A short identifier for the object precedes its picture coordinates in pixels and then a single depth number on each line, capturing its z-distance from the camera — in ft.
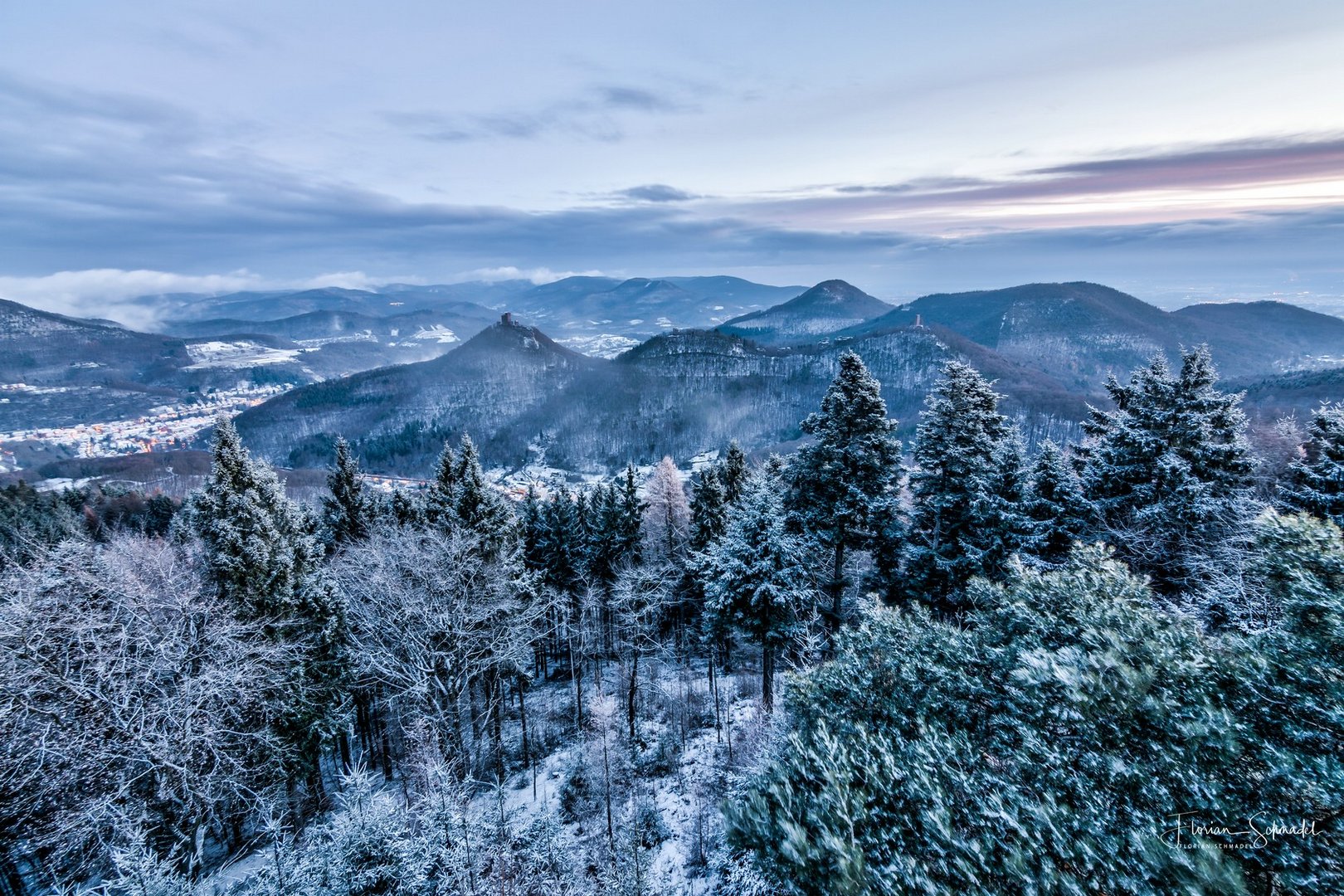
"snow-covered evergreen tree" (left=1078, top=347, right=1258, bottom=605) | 56.18
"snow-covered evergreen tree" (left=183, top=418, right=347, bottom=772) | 62.44
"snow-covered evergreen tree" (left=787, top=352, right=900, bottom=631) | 70.74
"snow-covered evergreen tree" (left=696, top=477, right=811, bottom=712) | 68.44
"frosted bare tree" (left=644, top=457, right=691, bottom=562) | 116.78
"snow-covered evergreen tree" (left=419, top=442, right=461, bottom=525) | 89.86
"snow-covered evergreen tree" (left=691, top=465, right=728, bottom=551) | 105.09
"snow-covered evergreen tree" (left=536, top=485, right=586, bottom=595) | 120.57
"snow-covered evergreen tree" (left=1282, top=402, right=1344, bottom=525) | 51.19
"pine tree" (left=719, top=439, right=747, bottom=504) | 117.70
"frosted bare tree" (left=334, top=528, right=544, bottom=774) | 61.21
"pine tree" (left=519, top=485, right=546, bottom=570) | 121.60
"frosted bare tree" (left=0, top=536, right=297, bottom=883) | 42.04
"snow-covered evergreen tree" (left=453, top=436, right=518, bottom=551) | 87.66
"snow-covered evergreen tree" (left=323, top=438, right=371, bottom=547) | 104.42
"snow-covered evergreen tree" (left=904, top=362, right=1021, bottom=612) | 66.80
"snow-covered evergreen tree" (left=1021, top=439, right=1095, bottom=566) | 64.59
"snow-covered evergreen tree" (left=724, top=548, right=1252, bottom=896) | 20.40
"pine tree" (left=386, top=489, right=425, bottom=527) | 102.53
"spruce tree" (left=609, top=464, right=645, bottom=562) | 118.73
